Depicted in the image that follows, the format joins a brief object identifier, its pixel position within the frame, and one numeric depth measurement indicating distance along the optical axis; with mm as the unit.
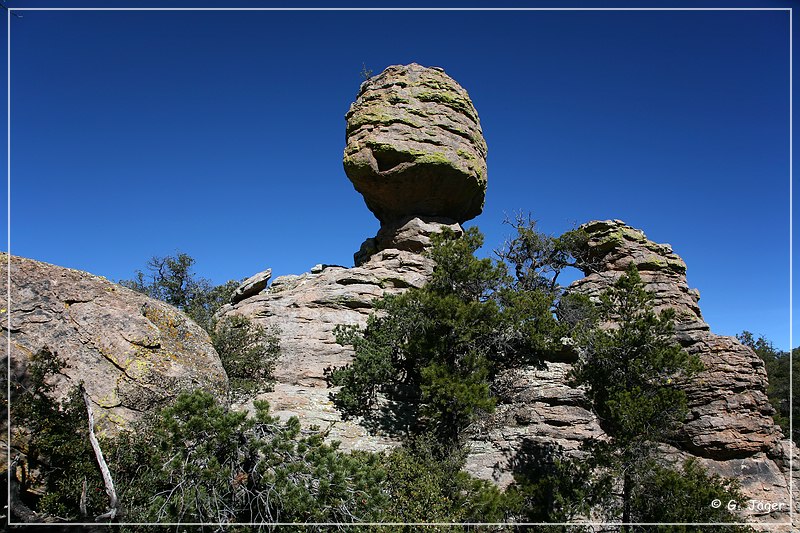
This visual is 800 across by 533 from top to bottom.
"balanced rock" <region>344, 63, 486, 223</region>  24000
